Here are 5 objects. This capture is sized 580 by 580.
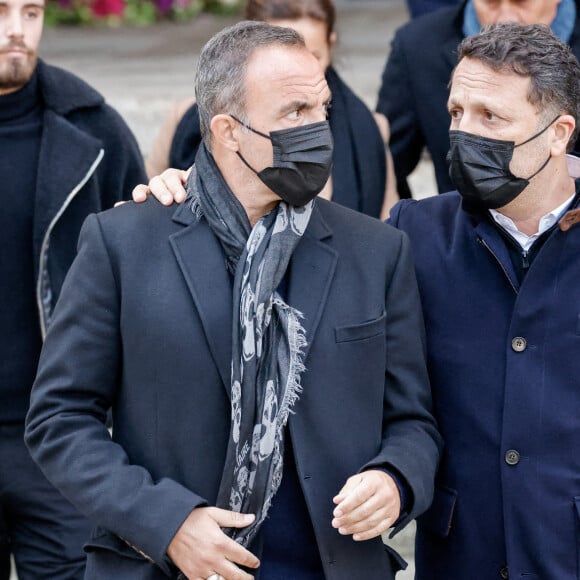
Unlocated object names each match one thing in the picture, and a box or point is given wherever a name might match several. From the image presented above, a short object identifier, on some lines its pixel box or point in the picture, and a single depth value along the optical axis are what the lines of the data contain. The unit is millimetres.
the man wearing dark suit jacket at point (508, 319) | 6035
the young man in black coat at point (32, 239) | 7793
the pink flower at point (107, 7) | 17531
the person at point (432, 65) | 8695
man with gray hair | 5637
